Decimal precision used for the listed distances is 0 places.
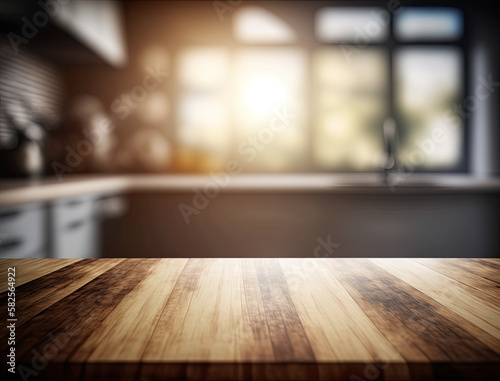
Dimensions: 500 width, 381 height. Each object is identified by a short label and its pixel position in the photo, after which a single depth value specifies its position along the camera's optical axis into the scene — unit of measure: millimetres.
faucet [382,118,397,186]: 2807
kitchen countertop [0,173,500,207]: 2201
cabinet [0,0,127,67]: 2199
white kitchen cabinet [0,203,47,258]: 1727
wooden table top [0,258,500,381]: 423
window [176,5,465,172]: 3350
